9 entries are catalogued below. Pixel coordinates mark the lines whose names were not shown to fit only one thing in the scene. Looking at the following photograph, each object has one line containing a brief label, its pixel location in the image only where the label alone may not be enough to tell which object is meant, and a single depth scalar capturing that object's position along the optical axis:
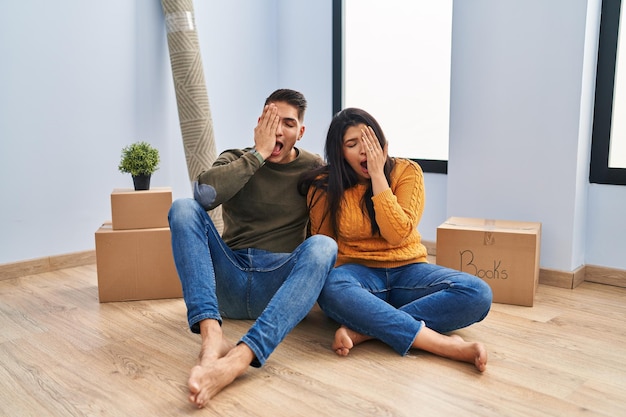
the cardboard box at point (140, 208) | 2.18
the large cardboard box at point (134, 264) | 2.15
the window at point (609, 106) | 2.29
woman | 1.60
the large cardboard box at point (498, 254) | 2.10
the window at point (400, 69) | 2.97
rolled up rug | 2.90
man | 1.42
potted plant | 2.22
